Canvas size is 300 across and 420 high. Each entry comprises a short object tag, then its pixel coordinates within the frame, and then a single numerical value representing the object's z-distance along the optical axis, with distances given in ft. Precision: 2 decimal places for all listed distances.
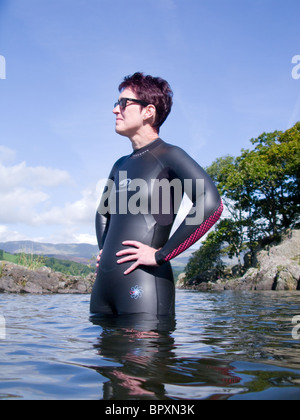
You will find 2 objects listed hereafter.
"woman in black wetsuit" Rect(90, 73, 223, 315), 10.36
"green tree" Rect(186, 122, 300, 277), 99.81
